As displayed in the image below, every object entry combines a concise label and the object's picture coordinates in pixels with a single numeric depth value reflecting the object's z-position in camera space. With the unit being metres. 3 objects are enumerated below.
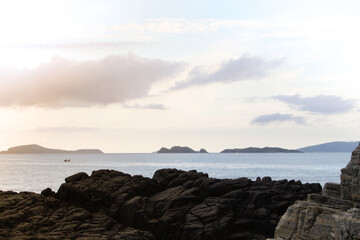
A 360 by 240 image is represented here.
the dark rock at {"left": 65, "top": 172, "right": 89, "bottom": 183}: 57.84
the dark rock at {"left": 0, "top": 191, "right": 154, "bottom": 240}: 39.12
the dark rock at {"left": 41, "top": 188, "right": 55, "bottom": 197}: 52.78
